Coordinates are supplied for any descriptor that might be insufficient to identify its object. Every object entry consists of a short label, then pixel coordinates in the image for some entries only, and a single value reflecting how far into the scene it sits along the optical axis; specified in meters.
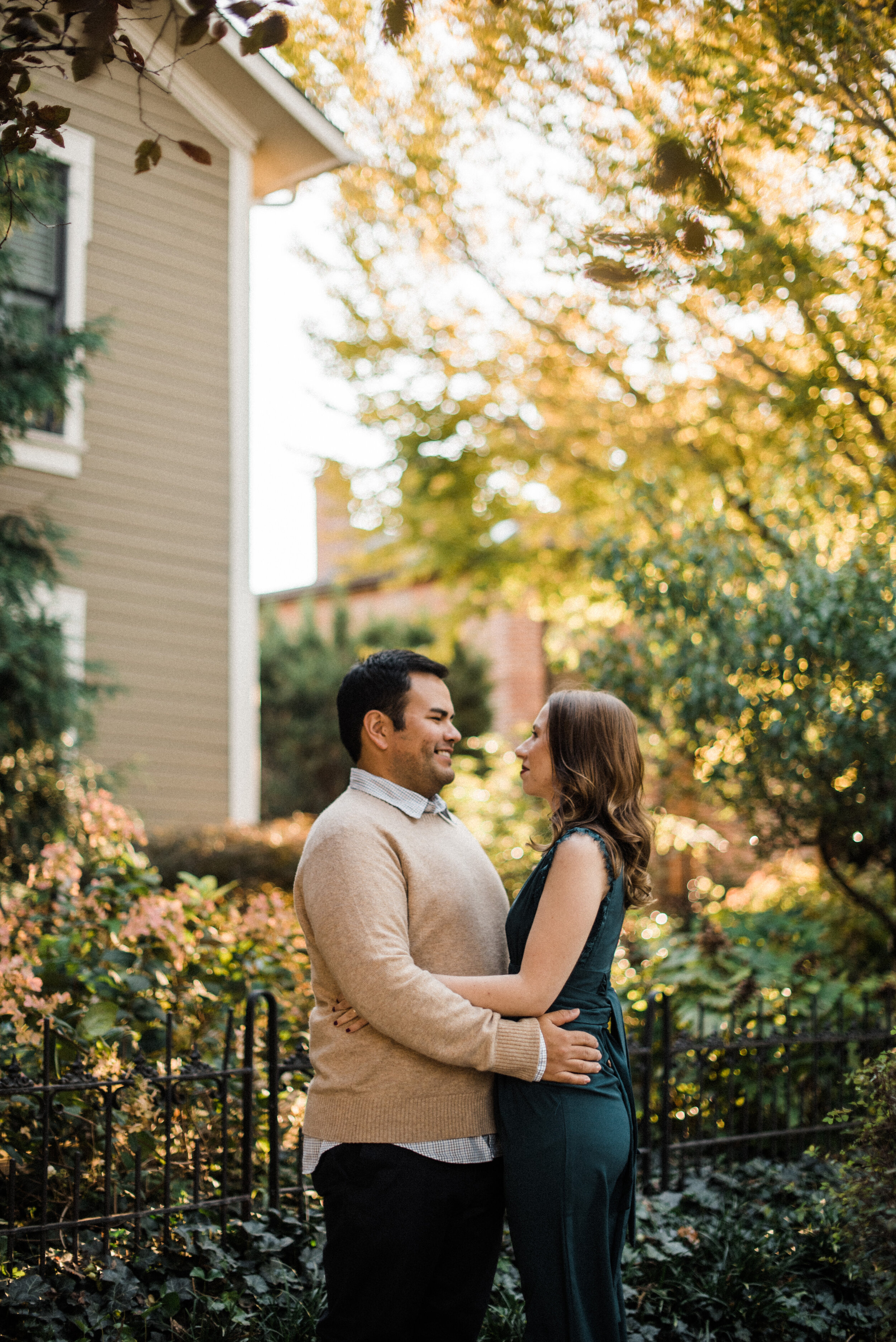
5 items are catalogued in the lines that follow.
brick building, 12.56
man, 2.51
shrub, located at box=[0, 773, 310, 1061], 3.83
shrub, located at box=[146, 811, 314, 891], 8.16
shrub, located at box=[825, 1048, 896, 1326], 3.43
